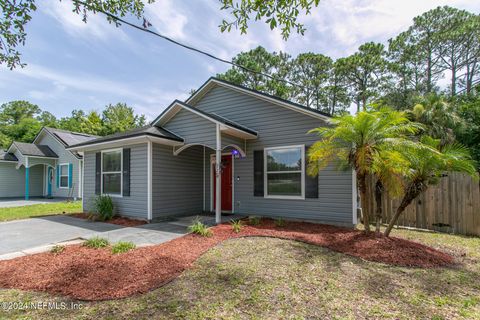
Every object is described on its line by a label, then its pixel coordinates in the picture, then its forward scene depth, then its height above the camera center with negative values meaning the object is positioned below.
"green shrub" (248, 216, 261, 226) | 7.71 -1.66
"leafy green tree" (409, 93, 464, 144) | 11.82 +2.30
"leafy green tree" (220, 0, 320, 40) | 3.47 +2.20
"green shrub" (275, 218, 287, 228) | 7.45 -1.69
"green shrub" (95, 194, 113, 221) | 8.97 -1.47
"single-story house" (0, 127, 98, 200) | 16.97 -0.02
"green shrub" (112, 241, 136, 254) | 5.05 -1.63
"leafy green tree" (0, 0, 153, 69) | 3.69 +2.21
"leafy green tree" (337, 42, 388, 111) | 21.22 +8.25
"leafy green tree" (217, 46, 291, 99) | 24.30 +9.62
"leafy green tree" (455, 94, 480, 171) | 12.73 +1.91
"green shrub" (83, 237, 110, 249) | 5.43 -1.65
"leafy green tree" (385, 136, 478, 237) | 5.17 +0.03
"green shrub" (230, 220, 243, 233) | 6.68 -1.62
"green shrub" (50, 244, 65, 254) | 5.04 -1.65
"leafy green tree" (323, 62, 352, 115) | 23.39 +7.04
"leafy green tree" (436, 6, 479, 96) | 19.02 +9.68
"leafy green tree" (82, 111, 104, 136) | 30.17 +4.86
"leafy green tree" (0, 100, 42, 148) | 29.75 +5.86
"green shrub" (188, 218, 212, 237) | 6.27 -1.59
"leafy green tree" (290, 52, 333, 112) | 24.00 +8.72
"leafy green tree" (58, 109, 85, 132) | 32.28 +5.76
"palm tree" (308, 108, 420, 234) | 5.45 +0.64
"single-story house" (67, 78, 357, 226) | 7.78 +0.02
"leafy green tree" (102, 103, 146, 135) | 30.30 +6.68
